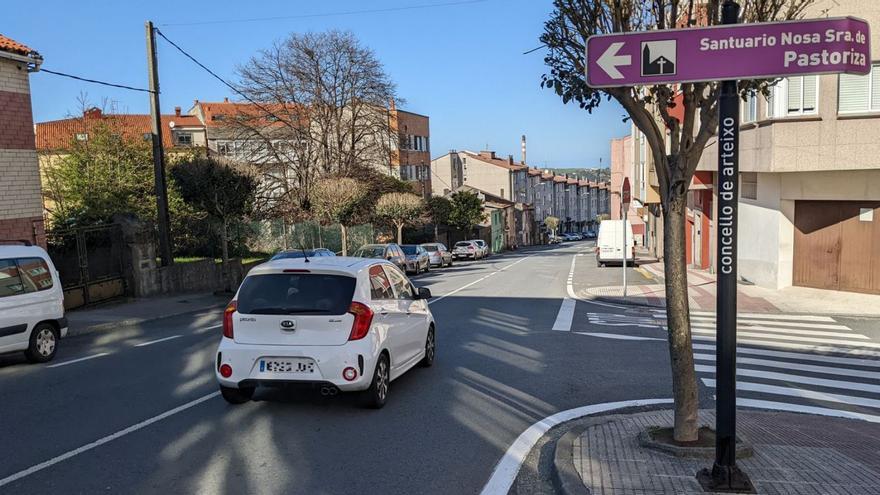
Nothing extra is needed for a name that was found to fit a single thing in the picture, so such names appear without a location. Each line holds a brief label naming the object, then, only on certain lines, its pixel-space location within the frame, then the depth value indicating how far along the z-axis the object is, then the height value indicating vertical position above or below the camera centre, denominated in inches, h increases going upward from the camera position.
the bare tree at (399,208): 1601.9 +7.5
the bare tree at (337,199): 1321.4 +27.1
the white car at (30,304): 389.4 -50.1
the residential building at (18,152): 672.4 +73.5
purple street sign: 170.2 +40.1
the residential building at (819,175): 649.0 +24.1
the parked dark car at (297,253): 749.9 -46.9
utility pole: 796.6 +85.8
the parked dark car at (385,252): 1141.1 -71.5
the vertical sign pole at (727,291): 180.2 -24.7
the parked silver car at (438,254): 1523.0 -103.8
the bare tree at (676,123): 213.5 +26.4
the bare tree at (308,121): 1504.7 +217.4
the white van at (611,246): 1326.3 -84.5
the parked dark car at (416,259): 1279.5 -96.5
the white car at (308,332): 268.2 -49.2
